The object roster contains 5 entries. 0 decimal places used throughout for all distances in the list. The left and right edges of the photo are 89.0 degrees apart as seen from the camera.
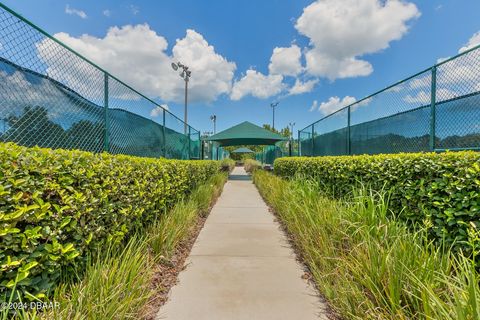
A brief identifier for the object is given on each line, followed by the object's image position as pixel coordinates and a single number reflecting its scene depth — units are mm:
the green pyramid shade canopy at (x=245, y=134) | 15203
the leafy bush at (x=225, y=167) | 17627
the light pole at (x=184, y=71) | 15789
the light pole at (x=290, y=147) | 14898
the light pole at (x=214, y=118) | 48312
